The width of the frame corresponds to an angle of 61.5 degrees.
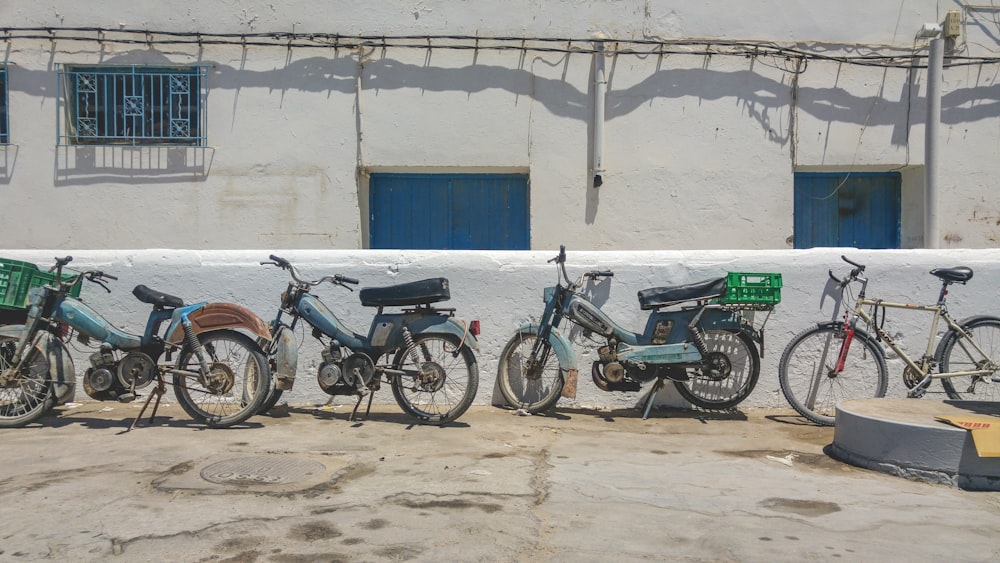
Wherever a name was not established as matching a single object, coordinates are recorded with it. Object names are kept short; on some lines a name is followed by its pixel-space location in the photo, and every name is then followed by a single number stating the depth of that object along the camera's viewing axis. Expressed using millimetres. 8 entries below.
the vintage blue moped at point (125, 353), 6156
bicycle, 6676
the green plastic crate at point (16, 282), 6172
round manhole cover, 4777
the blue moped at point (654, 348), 6645
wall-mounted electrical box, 9344
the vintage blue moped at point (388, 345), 6281
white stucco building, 9227
